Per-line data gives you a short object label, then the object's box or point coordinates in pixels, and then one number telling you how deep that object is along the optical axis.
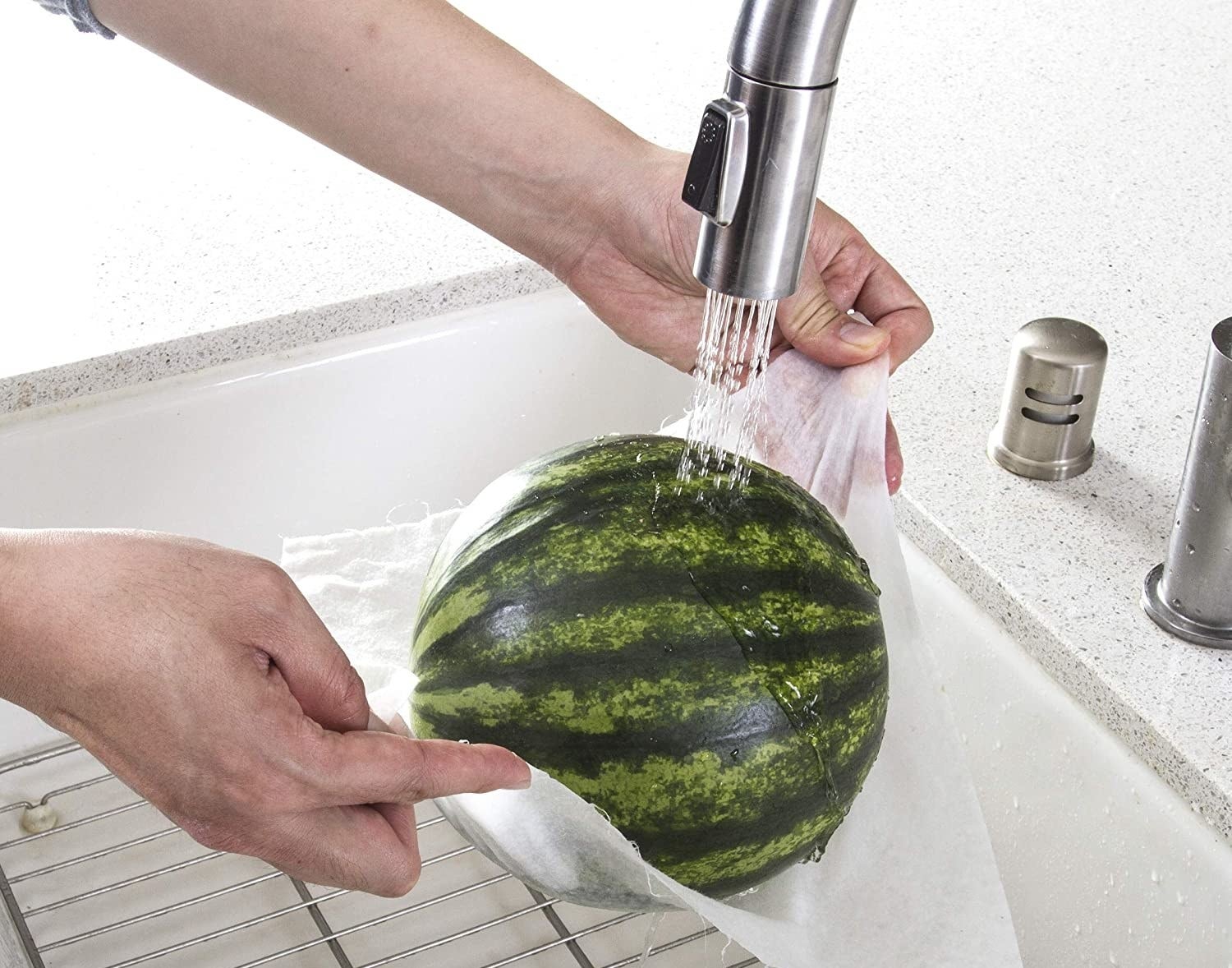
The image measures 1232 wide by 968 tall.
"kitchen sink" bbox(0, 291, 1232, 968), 1.13
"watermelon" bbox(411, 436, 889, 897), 0.88
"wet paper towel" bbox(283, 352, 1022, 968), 0.91
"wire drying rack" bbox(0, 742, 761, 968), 1.24
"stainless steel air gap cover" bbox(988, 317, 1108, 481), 1.25
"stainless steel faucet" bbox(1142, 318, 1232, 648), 1.02
